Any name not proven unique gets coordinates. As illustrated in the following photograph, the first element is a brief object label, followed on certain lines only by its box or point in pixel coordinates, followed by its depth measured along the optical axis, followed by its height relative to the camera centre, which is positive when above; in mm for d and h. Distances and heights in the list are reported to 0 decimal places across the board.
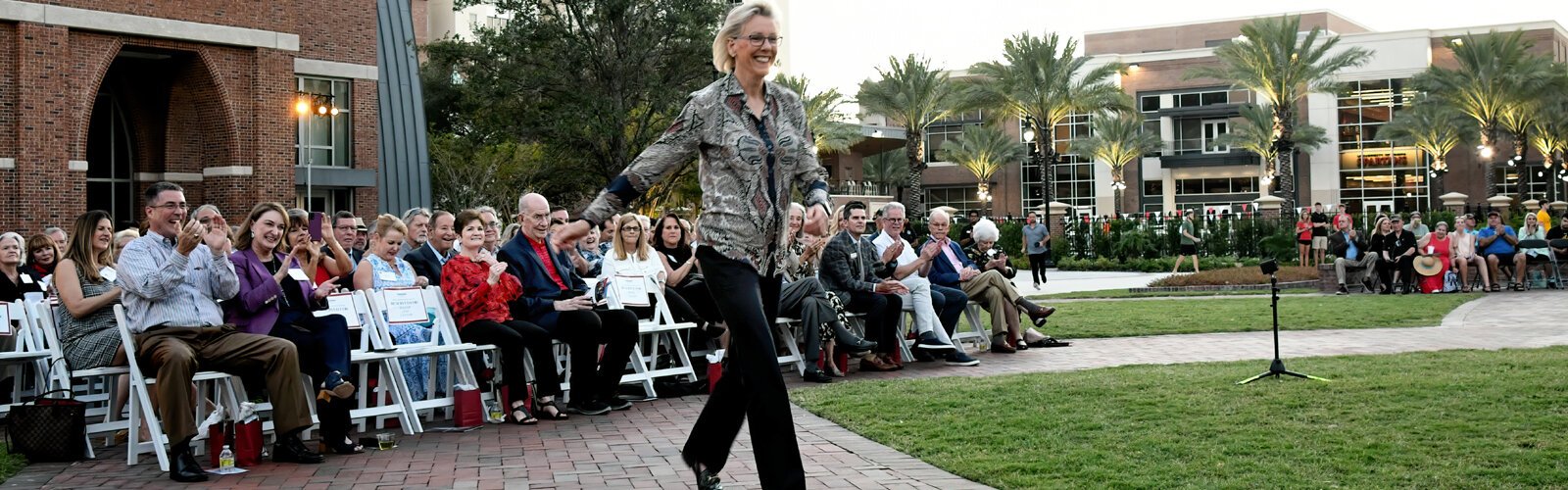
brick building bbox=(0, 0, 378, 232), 25047 +3597
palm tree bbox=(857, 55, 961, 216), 55125 +6654
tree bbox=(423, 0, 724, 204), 40469 +5965
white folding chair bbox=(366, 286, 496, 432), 8312 -498
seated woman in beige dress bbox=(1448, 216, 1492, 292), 22672 -176
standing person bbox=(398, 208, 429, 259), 10344 +325
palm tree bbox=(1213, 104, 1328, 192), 67750 +5799
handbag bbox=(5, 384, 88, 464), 7113 -814
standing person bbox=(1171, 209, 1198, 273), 32906 +254
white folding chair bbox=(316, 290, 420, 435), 8094 -610
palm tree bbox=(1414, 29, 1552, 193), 55406 +6947
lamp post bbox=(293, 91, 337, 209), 29641 +3737
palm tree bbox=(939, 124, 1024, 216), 72125 +5689
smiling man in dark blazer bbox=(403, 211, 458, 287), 9562 +125
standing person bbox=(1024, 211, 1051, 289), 29297 +172
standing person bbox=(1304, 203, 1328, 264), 31312 +304
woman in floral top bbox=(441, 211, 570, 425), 8609 -358
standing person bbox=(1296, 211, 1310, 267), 31094 +194
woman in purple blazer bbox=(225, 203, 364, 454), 7301 -228
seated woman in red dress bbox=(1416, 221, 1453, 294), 22266 -81
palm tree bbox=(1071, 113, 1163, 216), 71750 +5966
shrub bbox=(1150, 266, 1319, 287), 25781 -555
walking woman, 4770 +229
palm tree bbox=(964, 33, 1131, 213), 51500 +6616
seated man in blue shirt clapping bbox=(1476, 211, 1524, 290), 23094 -48
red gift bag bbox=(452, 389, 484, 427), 8320 -882
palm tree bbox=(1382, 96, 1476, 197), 62031 +5573
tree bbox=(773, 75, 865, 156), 55625 +6028
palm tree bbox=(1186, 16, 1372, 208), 50000 +6965
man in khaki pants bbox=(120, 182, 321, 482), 6949 -210
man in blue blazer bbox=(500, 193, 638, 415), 8969 -366
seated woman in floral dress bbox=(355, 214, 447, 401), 9031 -7
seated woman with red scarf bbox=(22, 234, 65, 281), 10406 +174
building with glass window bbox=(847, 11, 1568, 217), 73625 +5301
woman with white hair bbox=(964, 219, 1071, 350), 13031 -87
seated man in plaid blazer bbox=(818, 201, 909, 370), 11141 -215
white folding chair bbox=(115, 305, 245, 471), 6887 -655
